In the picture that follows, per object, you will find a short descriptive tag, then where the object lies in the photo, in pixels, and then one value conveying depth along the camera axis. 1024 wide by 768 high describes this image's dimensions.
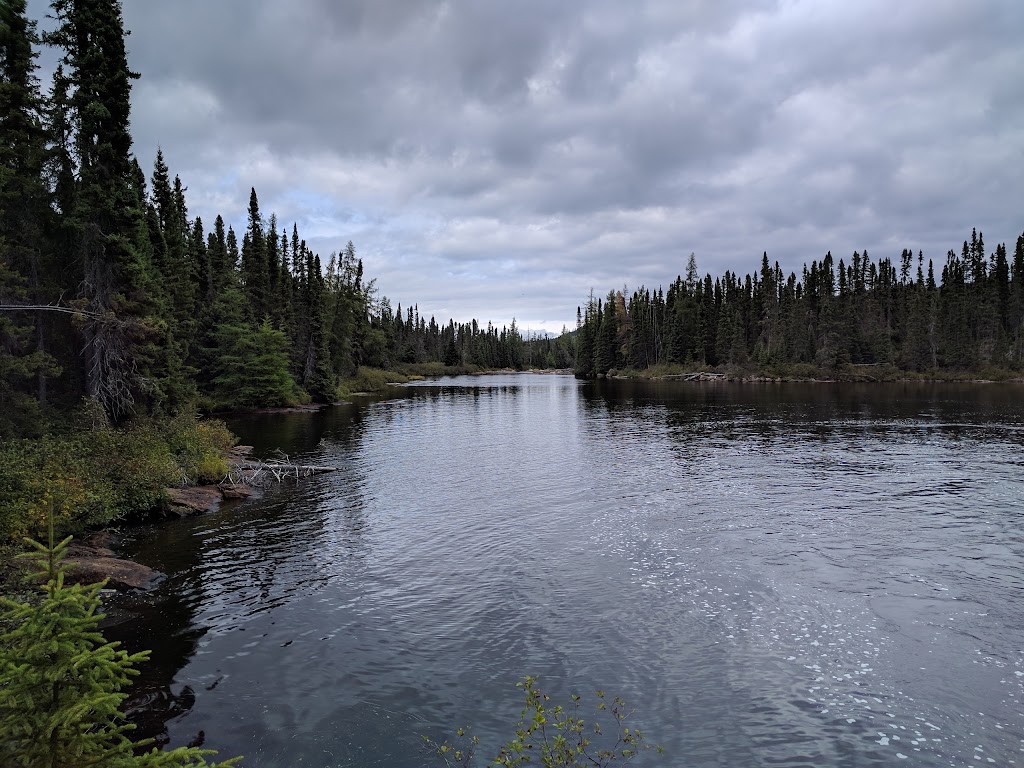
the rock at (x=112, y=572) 15.79
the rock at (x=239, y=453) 34.47
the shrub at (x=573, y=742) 9.52
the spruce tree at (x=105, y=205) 29.20
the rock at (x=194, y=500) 23.89
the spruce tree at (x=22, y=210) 25.58
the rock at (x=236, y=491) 26.77
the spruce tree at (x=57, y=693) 4.96
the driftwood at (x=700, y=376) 127.91
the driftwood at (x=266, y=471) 29.44
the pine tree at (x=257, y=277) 76.94
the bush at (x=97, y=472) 16.78
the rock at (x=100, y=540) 19.11
